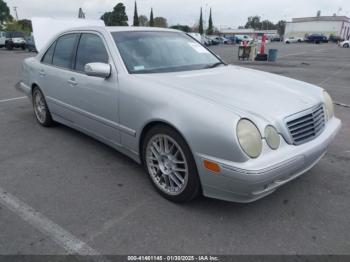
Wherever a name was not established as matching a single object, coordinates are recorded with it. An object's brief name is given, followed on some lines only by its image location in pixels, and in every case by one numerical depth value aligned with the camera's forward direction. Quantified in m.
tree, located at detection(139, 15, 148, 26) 84.50
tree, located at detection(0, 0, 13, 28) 66.44
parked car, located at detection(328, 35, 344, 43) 72.57
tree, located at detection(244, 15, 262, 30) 134.00
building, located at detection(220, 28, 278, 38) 105.64
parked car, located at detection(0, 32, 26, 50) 29.05
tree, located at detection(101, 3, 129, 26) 75.38
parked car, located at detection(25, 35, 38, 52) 25.98
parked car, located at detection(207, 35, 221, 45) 51.72
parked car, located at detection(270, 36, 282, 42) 89.62
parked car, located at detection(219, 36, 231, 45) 62.38
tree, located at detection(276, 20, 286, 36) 119.30
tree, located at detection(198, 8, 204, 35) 84.75
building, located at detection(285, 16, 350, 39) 93.06
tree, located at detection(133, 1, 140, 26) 77.06
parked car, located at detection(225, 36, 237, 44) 63.27
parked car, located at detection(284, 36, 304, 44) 71.04
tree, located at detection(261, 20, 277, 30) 130.96
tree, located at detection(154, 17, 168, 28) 86.00
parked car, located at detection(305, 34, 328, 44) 66.44
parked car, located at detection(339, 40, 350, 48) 46.54
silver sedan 2.40
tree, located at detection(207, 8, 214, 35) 91.62
